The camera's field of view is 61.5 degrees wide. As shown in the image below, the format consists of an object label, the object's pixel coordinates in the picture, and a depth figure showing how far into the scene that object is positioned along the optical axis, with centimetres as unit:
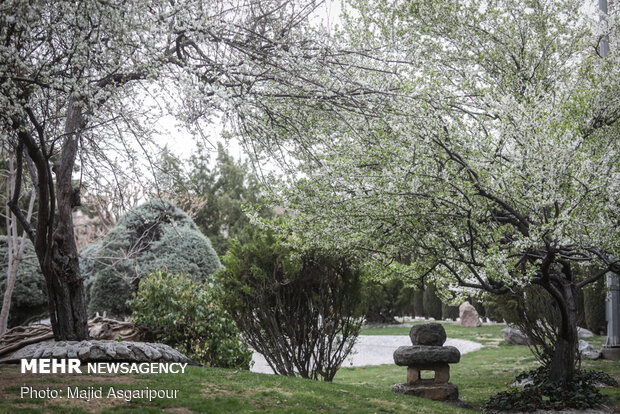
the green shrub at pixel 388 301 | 2415
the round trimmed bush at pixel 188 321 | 827
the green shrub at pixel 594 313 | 1733
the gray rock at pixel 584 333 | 1658
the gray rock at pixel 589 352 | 1203
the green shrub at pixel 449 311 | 2894
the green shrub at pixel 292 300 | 808
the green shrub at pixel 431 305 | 2871
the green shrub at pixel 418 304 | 3147
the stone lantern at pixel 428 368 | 782
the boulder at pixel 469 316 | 2387
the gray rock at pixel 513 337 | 1577
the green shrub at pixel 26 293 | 1312
